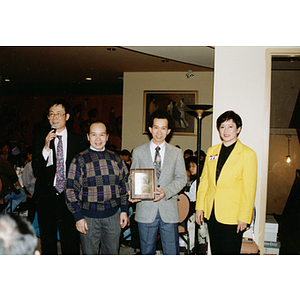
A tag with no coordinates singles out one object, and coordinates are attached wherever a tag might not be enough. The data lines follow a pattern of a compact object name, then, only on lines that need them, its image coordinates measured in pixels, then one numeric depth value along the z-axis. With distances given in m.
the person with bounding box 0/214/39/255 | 1.77
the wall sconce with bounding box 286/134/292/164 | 2.70
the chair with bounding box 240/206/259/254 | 2.54
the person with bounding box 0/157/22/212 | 2.81
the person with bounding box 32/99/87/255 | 2.54
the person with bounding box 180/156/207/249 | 2.83
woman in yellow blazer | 2.35
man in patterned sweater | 2.32
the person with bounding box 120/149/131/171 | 3.93
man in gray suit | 2.44
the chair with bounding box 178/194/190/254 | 2.78
